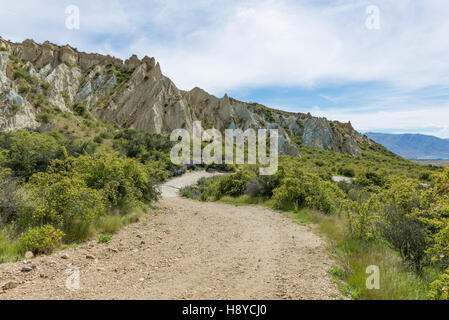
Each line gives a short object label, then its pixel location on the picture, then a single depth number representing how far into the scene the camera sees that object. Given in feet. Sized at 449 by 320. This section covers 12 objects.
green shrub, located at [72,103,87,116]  116.98
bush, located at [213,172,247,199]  48.78
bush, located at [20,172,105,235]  19.20
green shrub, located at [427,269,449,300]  10.11
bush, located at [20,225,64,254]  16.30
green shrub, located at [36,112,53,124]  89.04
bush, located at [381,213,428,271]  15.84
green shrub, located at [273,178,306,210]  37.83
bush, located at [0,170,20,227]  19.31
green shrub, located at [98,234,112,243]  20.40
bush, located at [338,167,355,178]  93.70
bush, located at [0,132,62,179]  31.50
